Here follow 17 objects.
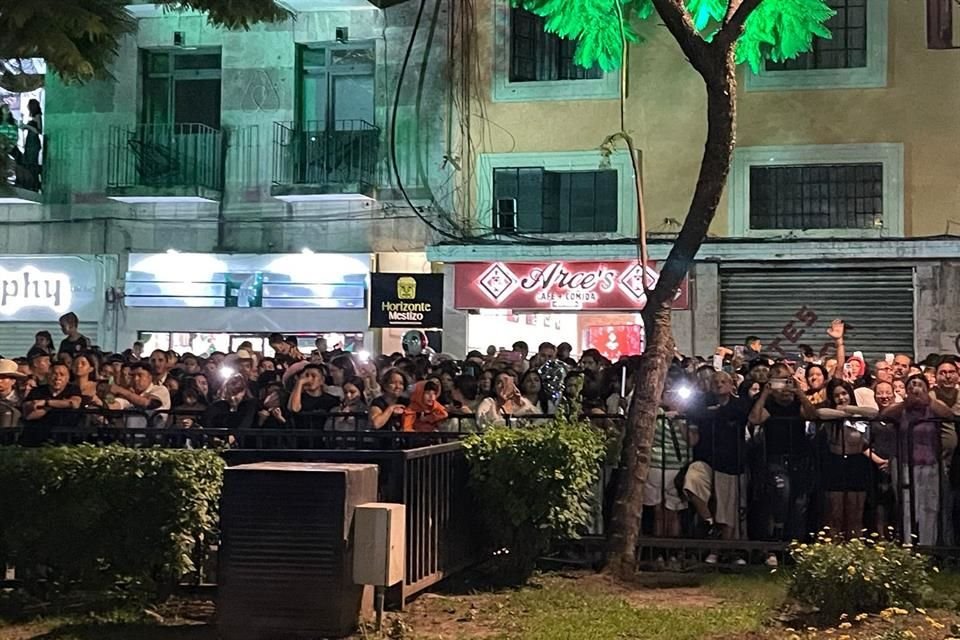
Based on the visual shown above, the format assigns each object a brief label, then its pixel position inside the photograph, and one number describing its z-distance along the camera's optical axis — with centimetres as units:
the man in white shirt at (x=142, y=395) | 1134
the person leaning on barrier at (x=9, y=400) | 1049
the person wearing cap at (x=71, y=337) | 1469
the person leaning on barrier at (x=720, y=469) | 966
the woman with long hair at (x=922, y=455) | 940
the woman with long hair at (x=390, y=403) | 1033
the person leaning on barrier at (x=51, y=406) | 895
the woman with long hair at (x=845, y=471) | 947
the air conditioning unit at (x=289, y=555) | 675
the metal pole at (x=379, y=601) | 694
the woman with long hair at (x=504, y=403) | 1031
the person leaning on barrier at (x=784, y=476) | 956
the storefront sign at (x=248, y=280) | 1908
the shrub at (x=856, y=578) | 708
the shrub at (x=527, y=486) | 843
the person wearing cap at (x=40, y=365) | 1138
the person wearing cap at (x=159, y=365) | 1255
